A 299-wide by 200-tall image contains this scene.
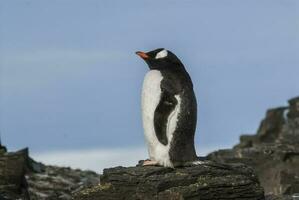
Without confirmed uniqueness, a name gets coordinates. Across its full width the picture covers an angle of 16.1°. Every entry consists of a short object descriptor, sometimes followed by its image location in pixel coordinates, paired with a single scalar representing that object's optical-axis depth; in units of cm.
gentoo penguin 2034
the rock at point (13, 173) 2881
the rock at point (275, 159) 3059
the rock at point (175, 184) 2030
